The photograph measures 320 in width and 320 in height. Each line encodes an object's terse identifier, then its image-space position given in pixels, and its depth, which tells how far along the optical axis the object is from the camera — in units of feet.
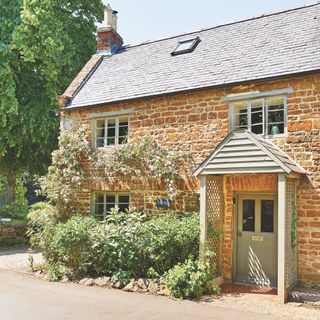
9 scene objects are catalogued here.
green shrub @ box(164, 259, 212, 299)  27.55
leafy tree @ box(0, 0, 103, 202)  54.03
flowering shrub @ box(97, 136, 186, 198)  36.32
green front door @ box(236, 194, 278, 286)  31.45
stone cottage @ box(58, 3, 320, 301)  29.73
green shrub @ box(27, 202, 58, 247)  39.44
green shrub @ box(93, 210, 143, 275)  32.04
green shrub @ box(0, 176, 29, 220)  60.49
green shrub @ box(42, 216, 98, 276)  33.50
